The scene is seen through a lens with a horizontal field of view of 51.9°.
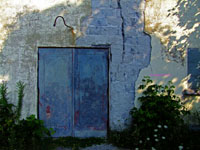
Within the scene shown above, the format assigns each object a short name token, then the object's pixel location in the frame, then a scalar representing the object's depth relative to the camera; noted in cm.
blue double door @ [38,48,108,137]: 444
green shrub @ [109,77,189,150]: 403
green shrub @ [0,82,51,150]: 386
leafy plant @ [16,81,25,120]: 429
